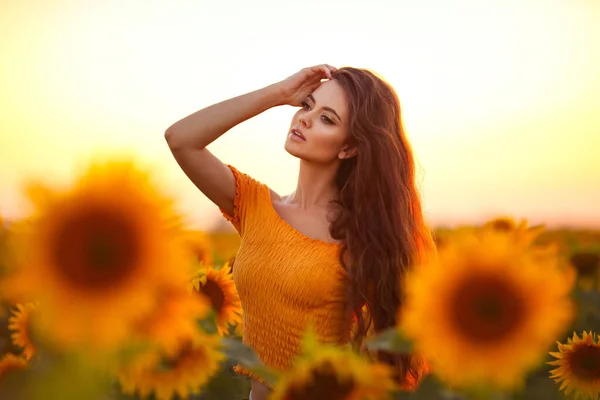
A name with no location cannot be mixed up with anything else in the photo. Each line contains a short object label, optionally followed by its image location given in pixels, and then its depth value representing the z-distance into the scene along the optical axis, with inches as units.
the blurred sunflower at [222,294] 104.6
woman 100.2
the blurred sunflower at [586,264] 186.4
